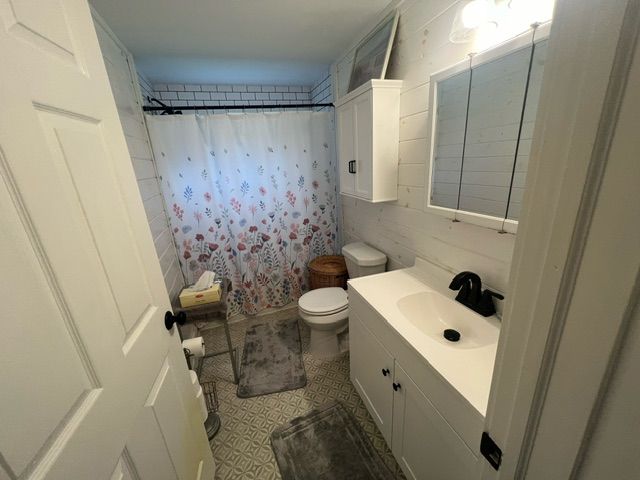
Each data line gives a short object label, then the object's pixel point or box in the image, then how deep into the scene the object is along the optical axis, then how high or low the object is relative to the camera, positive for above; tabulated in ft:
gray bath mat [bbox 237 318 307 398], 5.75 -4.66
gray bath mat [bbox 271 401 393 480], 4.07 -4.67
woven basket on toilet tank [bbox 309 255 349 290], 7.22 -2.98
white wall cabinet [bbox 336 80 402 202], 4.73 +0.44
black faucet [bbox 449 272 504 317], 3.59 -1.93
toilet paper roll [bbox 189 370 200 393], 4.22 -3.33
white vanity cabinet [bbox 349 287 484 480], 2.55 -2.94
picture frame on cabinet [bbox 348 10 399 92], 4.70 +2.04
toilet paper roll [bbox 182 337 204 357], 4.82 -3.13
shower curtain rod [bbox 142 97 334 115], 6.14 +1.52
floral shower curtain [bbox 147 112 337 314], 6.66 -0.75
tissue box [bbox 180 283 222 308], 5.66 -2.64
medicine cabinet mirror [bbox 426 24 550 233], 2.84 +0.27
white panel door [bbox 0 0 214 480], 1.33 -0.59
